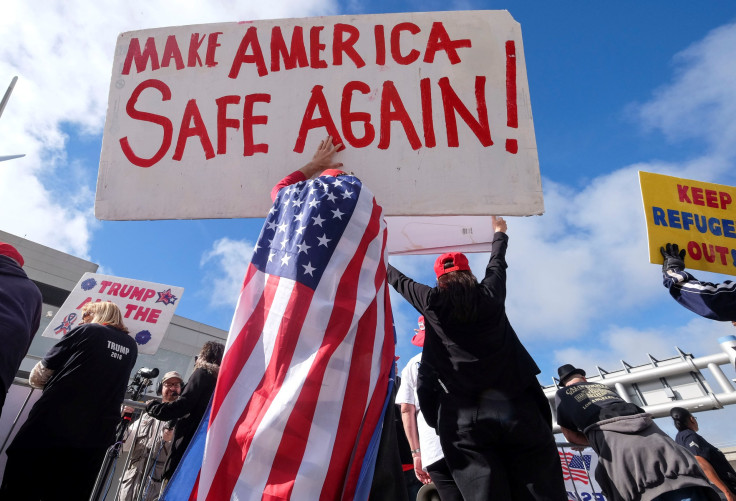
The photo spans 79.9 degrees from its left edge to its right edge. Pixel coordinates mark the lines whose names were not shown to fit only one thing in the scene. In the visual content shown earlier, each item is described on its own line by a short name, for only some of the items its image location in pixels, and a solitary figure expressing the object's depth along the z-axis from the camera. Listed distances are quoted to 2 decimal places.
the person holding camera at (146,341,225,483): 3.66
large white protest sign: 2.16
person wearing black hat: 2.62
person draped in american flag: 1.24
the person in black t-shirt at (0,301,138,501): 2.56
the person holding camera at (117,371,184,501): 4.65
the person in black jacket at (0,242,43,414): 2.13
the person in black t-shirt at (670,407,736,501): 4.87
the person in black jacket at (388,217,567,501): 2.04
